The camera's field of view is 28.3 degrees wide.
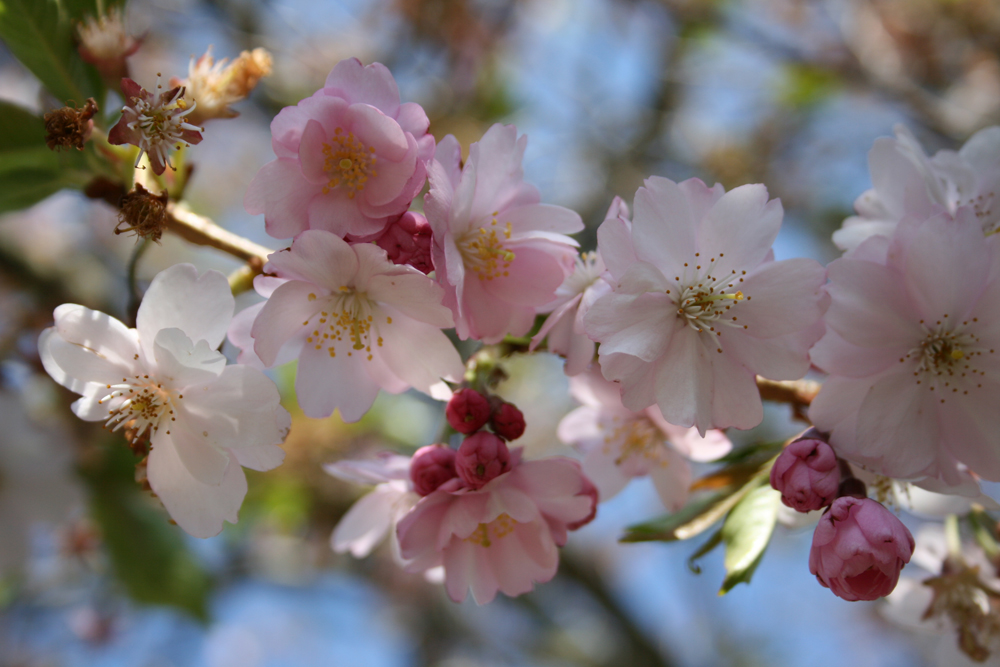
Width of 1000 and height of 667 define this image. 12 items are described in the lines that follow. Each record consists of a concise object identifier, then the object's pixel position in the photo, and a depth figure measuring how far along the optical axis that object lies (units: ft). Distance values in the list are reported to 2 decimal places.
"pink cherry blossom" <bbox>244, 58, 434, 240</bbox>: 1.01
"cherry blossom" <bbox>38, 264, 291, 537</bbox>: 1.01
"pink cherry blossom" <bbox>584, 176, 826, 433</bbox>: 1.01
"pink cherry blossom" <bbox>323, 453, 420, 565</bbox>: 1.08
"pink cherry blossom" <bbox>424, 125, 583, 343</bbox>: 1.03
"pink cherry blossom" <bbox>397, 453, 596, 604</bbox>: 1.04
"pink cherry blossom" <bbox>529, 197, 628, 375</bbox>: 1.03
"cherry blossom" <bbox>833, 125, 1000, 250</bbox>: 1.09
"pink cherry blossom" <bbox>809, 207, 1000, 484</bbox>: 1.01
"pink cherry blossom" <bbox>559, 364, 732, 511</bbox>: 1.11
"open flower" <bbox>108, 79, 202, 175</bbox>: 0.99
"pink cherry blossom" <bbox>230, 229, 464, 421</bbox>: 1.01
